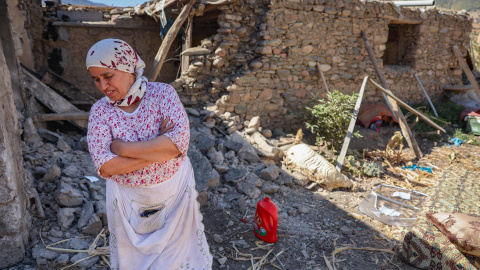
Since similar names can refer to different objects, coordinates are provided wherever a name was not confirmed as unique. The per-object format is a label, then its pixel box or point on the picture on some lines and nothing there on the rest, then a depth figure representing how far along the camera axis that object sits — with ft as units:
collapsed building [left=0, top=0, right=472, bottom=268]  19.70
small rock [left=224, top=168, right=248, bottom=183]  14.52
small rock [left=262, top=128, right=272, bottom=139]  19.90
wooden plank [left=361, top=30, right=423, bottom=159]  19.58
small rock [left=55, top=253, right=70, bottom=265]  9.06
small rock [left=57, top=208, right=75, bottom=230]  10.24
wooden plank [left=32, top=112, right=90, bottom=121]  14.50
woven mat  9.32
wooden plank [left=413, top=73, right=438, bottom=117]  27.84
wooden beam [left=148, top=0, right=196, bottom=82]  16.77
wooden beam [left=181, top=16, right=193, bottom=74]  19.60
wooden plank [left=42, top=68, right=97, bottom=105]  18.86
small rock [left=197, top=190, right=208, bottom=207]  12.95
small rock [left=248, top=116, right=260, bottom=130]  19.44
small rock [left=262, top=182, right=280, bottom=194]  14.57
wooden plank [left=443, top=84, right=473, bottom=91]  29.78
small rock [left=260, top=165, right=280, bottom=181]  15.19
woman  5.78
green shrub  18.76
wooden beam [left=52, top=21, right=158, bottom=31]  22.70
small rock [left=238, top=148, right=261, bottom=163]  16.20
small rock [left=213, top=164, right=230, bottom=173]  14.74
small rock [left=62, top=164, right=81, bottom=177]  11.68
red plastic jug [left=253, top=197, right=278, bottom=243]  10.99
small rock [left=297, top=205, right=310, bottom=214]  13.52
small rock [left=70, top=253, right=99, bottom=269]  9.25
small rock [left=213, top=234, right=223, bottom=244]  11.15
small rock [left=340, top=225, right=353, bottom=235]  12.26
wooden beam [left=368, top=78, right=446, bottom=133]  18.41
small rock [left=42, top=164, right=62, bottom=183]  11.12
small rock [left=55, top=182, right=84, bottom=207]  10.54
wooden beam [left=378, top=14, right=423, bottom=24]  24.20
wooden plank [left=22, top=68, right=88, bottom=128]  15.31
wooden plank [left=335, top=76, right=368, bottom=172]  16.78
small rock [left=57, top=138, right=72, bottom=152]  13.08
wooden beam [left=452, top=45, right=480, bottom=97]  27.14
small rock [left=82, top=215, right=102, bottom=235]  10.19
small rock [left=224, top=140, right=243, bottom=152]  16.57
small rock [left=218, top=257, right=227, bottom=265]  10.10
